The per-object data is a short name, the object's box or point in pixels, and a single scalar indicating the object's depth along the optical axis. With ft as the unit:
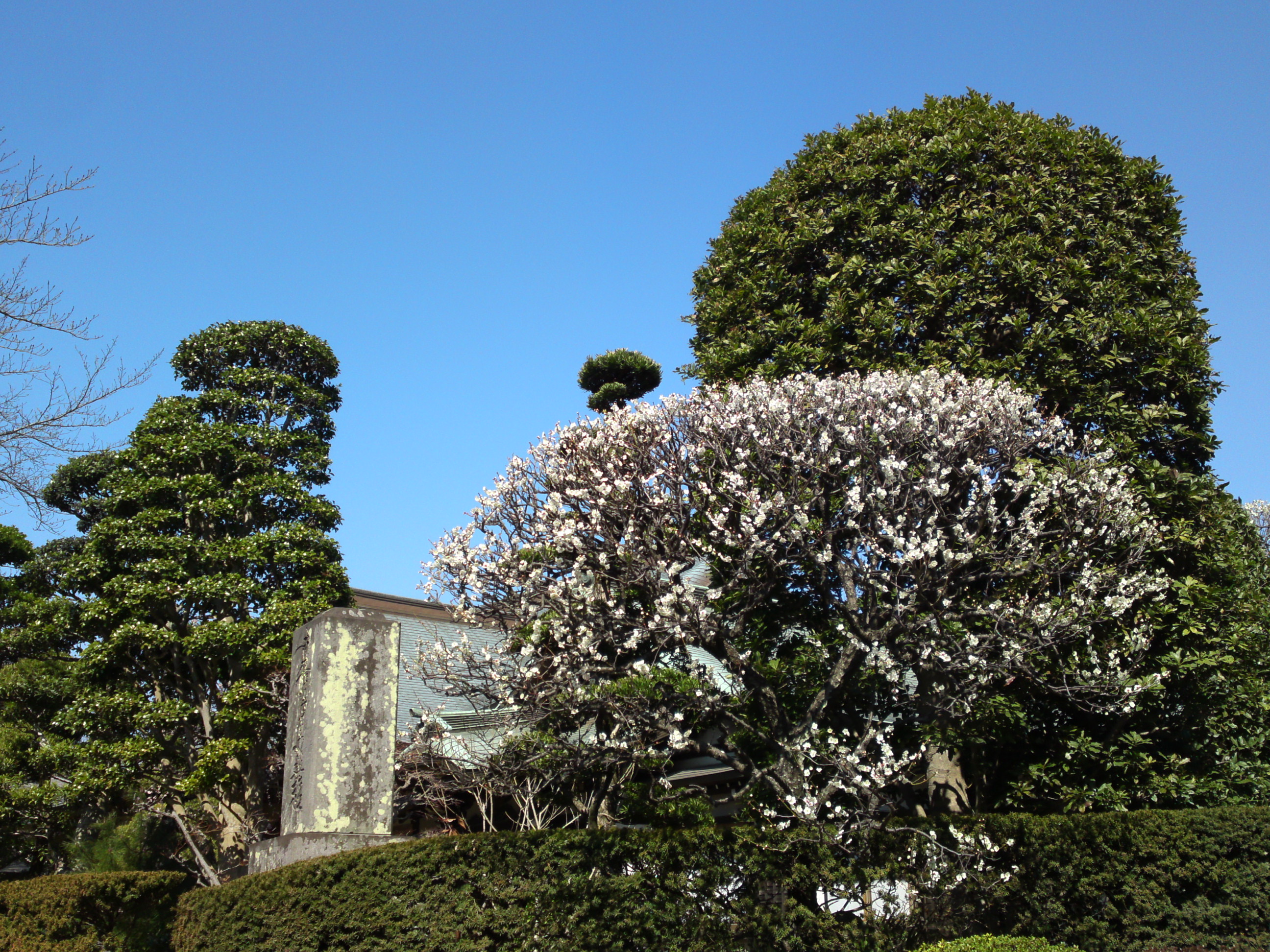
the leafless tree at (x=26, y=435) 38.06
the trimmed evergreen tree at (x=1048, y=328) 30.07
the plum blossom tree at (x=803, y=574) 26.84
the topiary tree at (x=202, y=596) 44.01
